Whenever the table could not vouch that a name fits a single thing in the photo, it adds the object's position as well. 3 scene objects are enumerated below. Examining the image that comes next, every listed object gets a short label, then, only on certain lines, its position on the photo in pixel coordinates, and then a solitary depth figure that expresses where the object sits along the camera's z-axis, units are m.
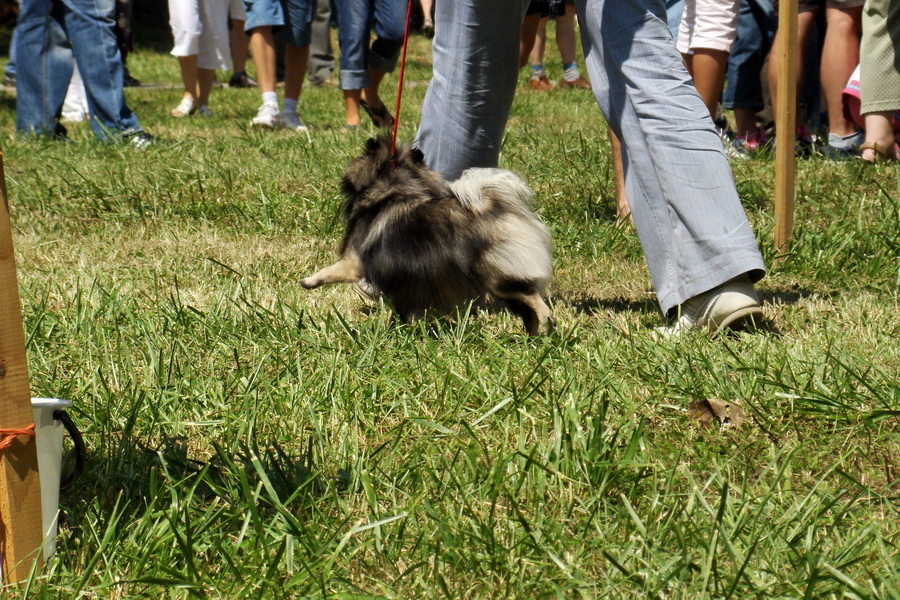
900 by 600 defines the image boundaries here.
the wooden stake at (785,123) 7.09
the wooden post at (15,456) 3.33
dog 6.04
